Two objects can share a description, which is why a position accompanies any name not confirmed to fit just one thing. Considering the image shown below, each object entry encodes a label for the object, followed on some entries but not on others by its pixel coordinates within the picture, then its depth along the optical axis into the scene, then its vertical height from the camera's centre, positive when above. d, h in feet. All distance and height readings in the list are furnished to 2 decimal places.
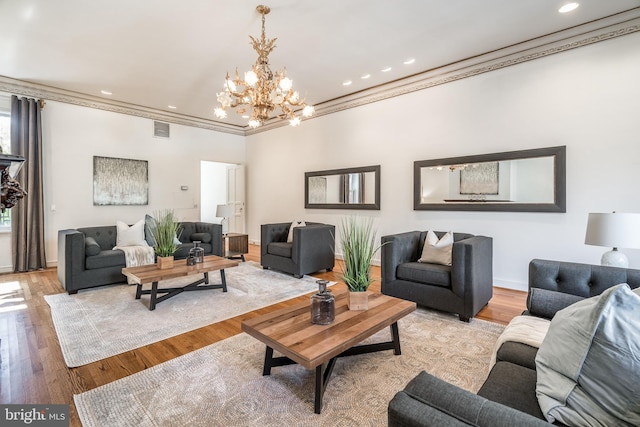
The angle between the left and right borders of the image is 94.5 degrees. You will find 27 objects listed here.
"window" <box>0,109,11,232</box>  15.81 +3.84
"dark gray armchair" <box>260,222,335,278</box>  14.67 -2.02
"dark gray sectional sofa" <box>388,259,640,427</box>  2.53 -1.77
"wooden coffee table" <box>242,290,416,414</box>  5.24 -2.43
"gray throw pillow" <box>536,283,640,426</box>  2.72 -1.56
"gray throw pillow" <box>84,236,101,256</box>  12.82 -1.65
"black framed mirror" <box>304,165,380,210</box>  17.40 +1.38
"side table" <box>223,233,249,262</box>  18.97 -2.35
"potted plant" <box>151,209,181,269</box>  11.51 -1.36
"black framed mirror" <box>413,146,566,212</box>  11.72 +1.26
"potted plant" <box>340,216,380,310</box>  6.70 -1.23
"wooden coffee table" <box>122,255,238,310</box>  10.42 -2.31
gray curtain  15.57 +1.20
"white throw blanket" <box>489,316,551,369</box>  5.13 -2.23
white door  25.75 +1.05
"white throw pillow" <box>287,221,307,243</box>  16.41 -0.89
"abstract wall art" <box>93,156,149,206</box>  18.44 +1.87
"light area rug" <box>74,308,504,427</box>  5.29 -3.68
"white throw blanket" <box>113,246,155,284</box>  13.85 -2.15
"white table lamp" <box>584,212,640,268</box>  6.67 -0.52
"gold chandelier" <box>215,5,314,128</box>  10.76 +4.38
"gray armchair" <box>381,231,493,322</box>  9.27 -2.25
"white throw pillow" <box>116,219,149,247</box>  15.11 -1.28
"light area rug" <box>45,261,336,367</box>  8.07 -3.54
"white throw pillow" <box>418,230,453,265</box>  10.80 -1.49
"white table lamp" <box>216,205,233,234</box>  19.54 -0.06
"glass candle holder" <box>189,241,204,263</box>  12.31 -1.86
